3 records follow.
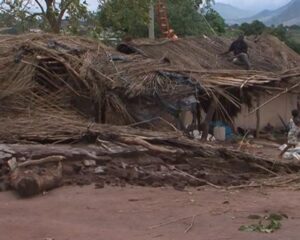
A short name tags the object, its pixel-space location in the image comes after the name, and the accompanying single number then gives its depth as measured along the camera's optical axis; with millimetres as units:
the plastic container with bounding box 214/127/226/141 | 18094
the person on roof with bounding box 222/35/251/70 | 19425
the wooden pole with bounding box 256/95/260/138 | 19703
